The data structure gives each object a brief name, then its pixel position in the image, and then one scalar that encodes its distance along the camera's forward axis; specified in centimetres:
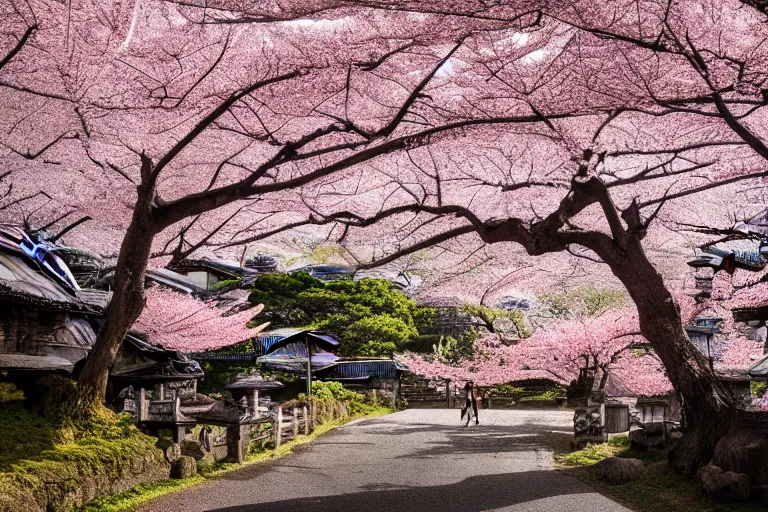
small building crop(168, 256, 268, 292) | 3888
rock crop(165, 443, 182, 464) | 1170
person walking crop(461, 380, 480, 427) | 2256
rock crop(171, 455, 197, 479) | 1160
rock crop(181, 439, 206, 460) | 1288
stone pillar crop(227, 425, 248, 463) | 1374
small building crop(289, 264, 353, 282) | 4684
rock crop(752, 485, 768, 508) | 862
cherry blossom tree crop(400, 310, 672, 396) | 2005
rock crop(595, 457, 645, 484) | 1081
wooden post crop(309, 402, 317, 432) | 2055
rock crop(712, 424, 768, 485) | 903
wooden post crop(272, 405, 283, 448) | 1650
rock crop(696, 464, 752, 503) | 876
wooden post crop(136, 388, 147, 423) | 1251
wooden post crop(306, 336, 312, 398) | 2292
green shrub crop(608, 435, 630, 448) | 1458
